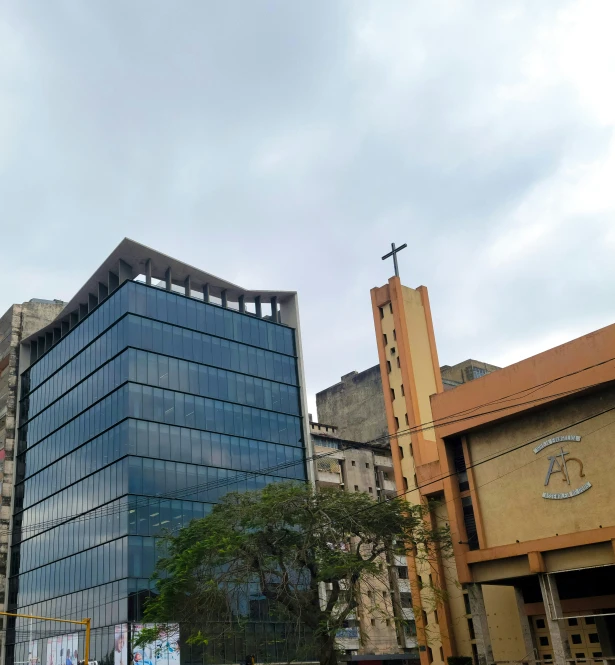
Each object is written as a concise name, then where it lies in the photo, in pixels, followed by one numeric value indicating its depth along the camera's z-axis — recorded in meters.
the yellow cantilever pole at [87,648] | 35.14
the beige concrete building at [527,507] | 34.44
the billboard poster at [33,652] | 67.39
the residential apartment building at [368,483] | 71.89
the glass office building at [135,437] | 62.16
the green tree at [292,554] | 36.47
